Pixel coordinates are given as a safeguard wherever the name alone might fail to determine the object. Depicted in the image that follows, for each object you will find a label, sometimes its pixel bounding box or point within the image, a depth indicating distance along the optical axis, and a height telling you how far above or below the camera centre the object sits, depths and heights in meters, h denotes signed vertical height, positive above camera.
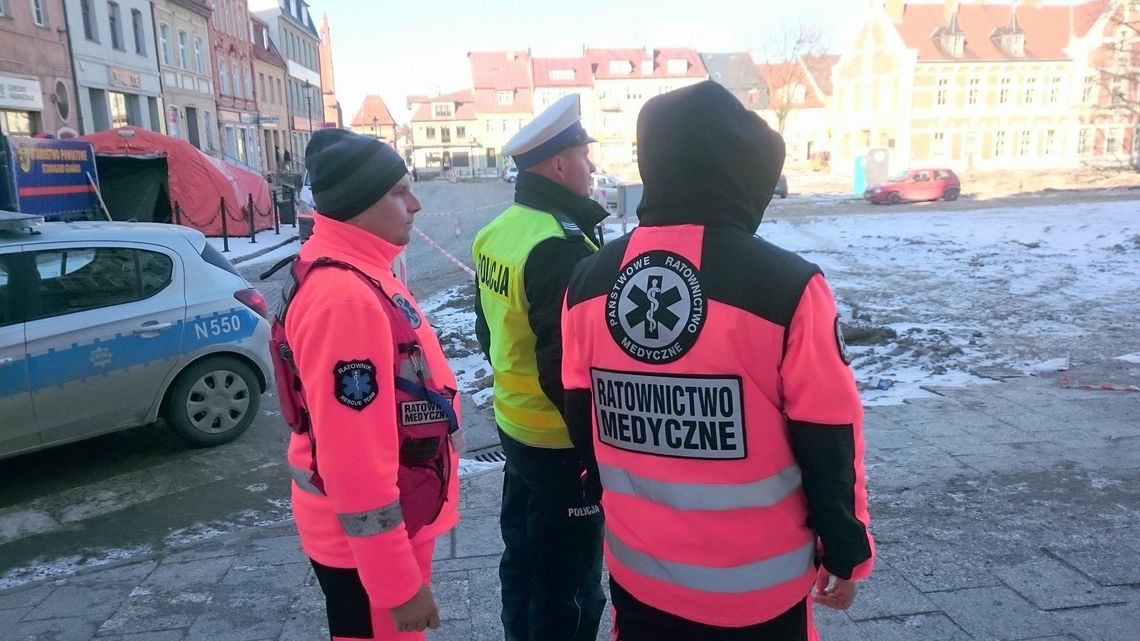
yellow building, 50.31 +5.00
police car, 4.86 -1.00
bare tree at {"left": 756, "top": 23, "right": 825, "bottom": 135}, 59.58 +7.27
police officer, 2.48 -0.62
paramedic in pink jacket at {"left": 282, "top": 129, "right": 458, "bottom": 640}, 1.80 -0.55
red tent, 17.41 +0.04
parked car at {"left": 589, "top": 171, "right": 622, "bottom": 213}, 24.34 -0.57
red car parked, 29.77 -0.84
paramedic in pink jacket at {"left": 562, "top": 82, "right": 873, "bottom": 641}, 1.61 -0.48
